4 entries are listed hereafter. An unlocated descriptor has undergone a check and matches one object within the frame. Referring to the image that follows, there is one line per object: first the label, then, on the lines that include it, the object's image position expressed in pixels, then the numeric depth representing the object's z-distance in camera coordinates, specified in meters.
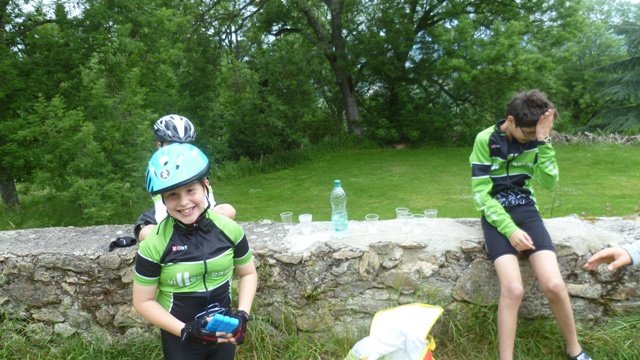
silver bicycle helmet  3.18
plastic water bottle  3.35
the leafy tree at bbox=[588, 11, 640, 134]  16.89
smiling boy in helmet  2.03
